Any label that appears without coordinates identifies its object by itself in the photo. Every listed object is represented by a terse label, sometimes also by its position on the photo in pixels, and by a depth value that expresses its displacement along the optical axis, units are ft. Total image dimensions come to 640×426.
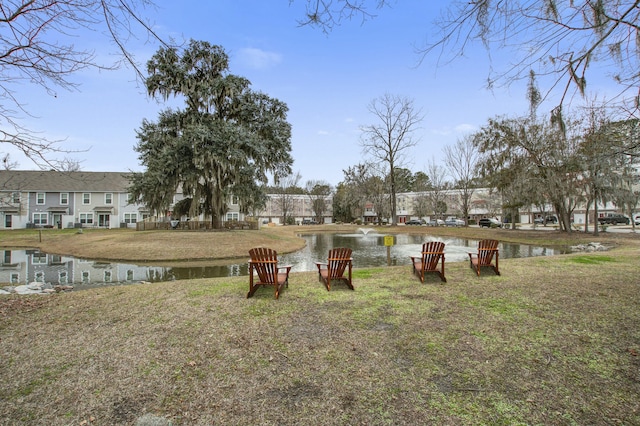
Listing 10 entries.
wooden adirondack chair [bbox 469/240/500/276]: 24.66
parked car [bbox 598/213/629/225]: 133.31
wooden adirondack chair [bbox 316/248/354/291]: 20.88
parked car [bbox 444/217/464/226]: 153.84
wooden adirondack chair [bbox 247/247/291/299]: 18.81
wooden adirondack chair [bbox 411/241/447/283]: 23.06
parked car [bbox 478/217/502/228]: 134.21
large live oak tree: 67.72
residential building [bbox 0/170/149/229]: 118.01
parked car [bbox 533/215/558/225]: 152.85
